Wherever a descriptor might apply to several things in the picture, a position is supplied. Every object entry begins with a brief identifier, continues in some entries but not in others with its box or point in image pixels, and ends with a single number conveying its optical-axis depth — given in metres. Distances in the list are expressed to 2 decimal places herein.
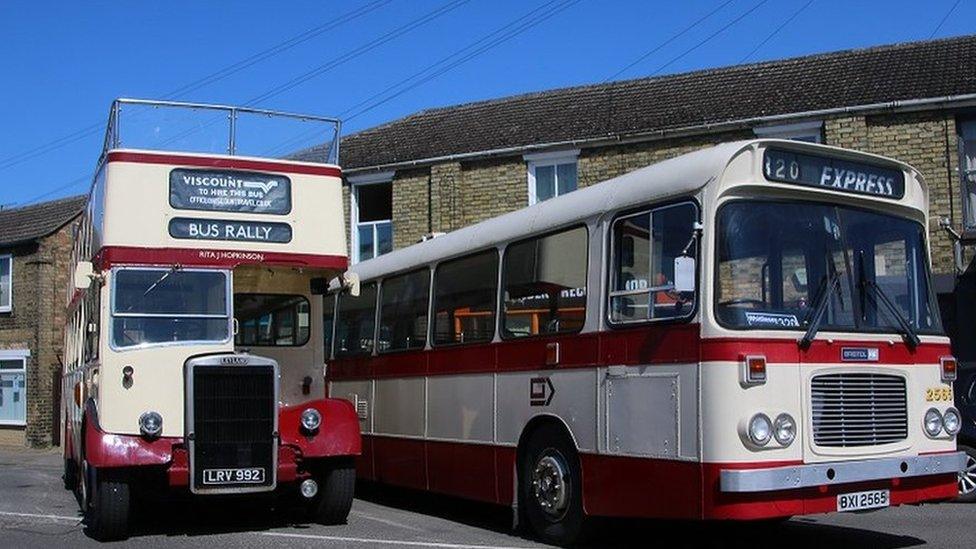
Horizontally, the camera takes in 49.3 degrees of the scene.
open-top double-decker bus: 9.76
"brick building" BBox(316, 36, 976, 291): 18.06
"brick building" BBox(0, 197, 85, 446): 29.83
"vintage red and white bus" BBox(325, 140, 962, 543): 7.42
